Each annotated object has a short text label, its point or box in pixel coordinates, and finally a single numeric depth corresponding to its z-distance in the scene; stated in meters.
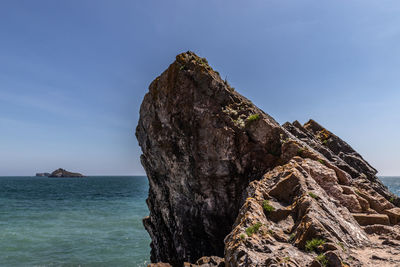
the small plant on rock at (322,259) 6.32
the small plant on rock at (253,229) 7.59
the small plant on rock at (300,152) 13.44
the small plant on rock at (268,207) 9.23
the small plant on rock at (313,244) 7.05
